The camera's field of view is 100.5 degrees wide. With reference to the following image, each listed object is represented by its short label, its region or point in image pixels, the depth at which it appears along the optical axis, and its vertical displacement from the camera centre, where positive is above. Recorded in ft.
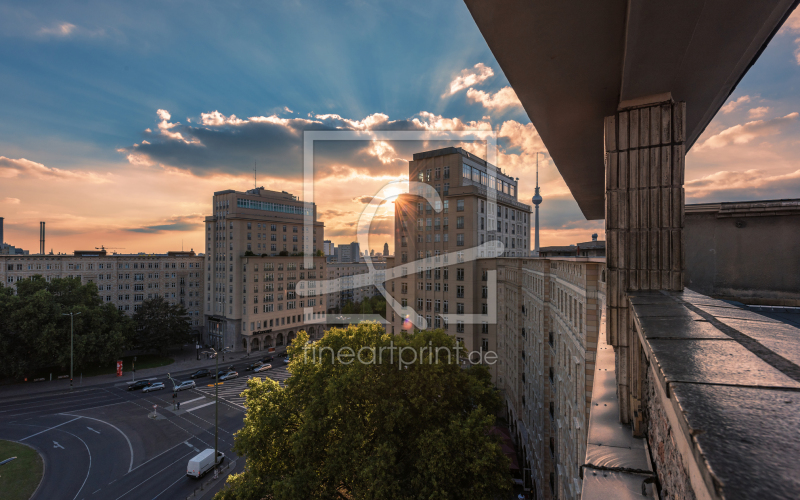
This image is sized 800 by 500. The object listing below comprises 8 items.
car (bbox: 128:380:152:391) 132.11 -52.54
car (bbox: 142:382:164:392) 130.72 -52.55
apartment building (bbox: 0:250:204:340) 184.90 -11.32
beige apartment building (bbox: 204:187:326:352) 189.57 -10.36
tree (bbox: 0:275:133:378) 125.39 -29.78
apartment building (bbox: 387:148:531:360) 123.85 +4.53
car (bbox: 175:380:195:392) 131.75 -52.72
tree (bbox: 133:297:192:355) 175.42 -38.83
